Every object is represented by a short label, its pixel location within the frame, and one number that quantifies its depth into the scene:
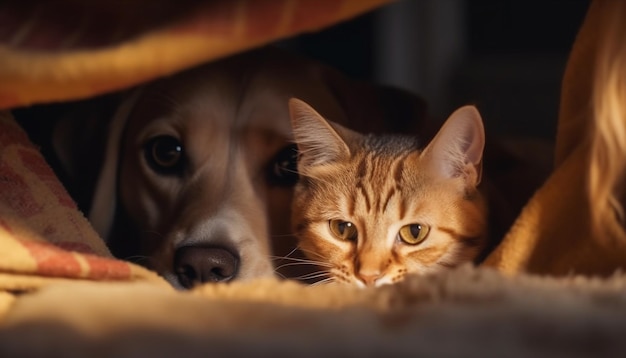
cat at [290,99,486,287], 0.62
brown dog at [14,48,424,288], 0.66
